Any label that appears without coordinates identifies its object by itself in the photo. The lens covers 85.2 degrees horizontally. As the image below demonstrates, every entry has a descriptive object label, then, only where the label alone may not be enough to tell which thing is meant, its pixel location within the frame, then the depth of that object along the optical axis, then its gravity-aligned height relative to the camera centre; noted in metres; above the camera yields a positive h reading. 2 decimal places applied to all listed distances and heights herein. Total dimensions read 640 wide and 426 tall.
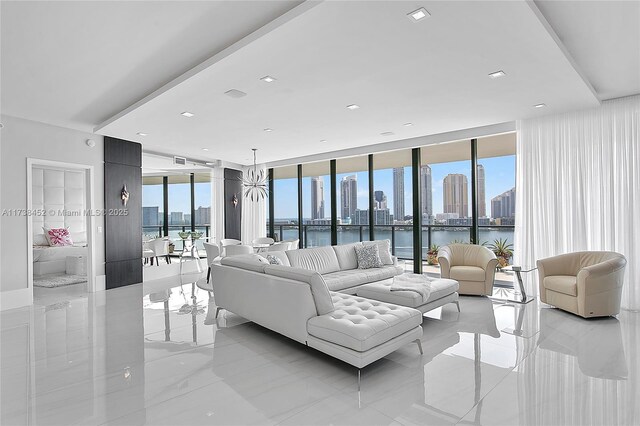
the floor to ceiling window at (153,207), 9.55 +0.25
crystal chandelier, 9.97 +0.94
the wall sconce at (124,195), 6.93 +0.43
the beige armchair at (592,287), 4.22 -0.98
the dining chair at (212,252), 6.93 -0.74
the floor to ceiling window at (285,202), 9.83 +0.34
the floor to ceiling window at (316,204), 9.05 +0.27
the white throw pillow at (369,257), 5.90 -0.75
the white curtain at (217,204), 9.70 +0.31
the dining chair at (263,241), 8.64 -0.66
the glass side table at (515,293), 5.23 -1.36
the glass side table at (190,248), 8.39 -0.83
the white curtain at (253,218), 10.04 -0.10
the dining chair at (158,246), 7.76 -0.69
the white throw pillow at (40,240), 8.30 -0.53
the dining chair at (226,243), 8.11 -0.66
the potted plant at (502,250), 6.39 -0.73
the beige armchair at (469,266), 5.44 -0.90
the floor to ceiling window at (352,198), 8.35 +0.36
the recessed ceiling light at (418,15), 2.59 +1.49
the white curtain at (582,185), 4.84 +0.38
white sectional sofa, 2.87 -0.94
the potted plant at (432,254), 7.43 -0.90
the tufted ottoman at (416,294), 4.08 -1.02
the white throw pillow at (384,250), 6.16 -0.67
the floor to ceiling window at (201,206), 9.99 +0.27
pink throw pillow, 8.27 -0.47
